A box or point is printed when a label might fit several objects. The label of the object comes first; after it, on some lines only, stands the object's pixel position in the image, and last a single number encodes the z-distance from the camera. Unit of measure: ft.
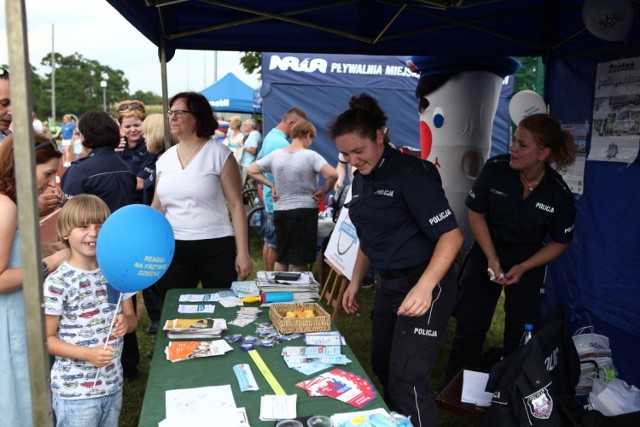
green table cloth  4.84
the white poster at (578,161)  11.13
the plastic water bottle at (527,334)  7.36
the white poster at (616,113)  9.68
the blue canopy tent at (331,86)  23.38
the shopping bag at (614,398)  8.12
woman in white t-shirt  8.75
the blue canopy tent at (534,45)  9.96
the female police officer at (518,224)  9.08
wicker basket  6.68
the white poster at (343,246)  13.56
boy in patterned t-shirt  5.62
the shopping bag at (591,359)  9.07
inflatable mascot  13.26
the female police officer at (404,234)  6.50
